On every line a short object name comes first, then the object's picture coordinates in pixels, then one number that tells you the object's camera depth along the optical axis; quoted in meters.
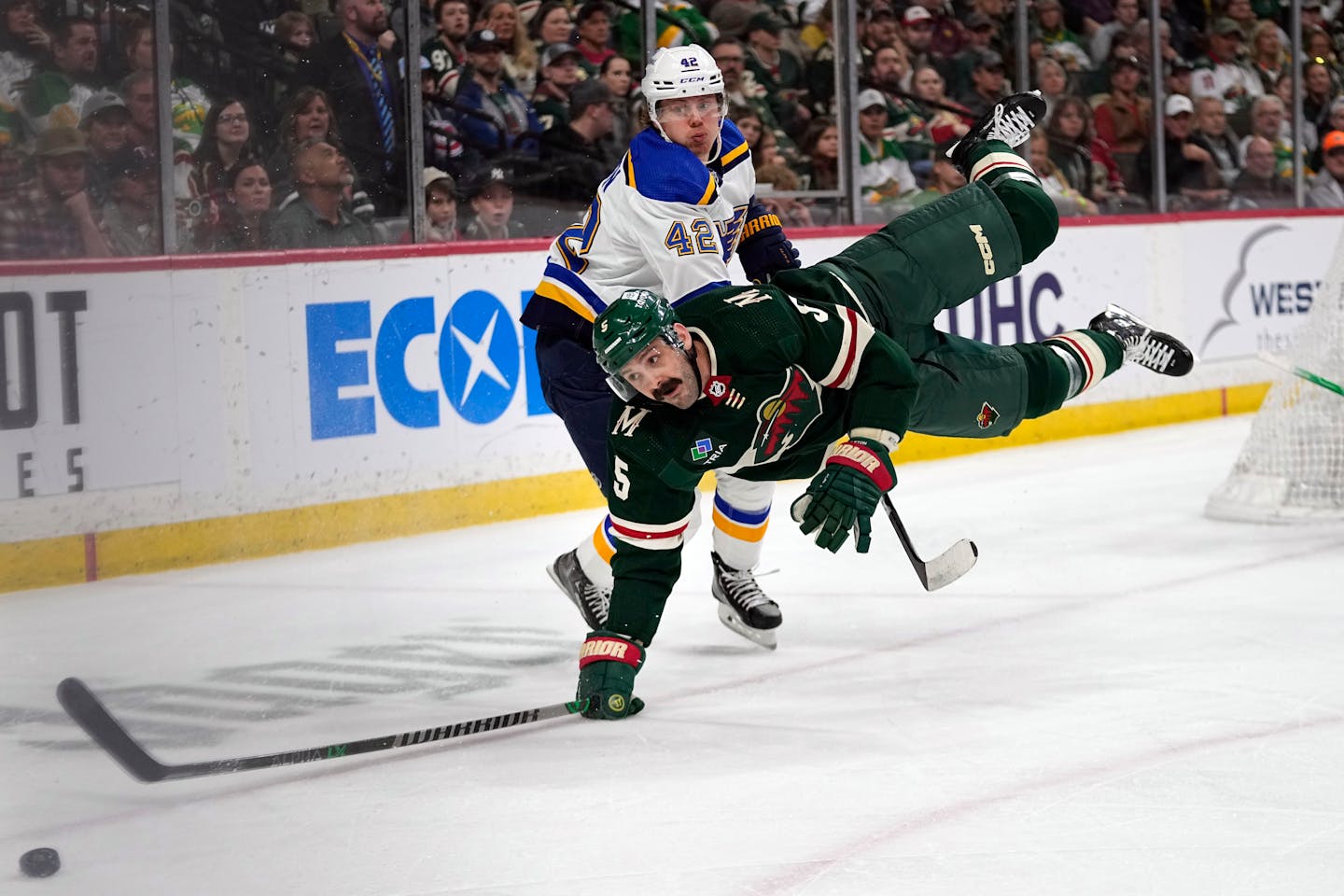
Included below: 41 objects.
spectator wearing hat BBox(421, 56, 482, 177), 11.73
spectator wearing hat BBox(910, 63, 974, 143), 15.23
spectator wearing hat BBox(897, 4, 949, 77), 15.18
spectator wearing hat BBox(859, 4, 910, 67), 14.65
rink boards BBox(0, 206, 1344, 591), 9.43
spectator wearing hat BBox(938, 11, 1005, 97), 15.55
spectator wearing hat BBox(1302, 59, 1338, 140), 18.37
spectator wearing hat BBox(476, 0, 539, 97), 12.19
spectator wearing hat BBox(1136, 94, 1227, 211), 16.86
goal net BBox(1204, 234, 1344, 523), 10.05
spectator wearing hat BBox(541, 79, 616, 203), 12.50
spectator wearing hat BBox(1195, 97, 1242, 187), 17.20
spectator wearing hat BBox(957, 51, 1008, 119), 15.64
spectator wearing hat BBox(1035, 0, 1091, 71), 16.05
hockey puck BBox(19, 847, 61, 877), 4.73
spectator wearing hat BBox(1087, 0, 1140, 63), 16.48
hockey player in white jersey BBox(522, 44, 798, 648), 6.55
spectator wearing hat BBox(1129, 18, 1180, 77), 16.56
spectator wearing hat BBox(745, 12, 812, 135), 14.02
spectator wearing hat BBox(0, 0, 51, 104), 9.52
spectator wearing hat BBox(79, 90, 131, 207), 10.05
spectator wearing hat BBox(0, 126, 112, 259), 9.63
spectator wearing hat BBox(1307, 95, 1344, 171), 18.27
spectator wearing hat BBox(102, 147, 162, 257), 10.09
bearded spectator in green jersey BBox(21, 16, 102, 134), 9.70
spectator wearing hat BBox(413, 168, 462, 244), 11.70
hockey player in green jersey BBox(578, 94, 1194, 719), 5.67
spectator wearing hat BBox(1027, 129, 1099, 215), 15.90
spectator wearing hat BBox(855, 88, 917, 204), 14.55
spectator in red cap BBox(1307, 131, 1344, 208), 18.05
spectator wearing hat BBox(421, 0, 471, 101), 11.77
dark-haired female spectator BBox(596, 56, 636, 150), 12.84
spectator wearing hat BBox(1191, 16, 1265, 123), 17.48
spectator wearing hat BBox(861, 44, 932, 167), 14.80
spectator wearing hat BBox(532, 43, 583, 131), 12.47
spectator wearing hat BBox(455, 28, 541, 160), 12.03
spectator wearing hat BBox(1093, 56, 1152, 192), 16.56
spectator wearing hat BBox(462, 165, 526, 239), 11.95
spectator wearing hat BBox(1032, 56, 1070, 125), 16.03
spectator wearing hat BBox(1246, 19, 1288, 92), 18.03
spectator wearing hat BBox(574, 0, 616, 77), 12.75
